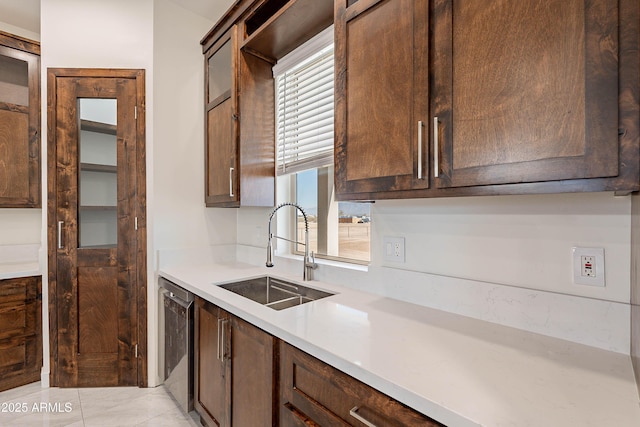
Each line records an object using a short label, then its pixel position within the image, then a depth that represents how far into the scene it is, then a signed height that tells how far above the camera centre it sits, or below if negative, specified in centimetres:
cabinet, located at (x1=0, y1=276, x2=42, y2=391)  219 -84
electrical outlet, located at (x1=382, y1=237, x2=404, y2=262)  142 -17
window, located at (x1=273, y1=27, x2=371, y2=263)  185 +38
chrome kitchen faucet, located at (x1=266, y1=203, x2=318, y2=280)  179 -29
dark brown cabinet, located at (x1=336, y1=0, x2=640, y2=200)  67 +29
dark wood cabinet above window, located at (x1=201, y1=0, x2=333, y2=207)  192 +80
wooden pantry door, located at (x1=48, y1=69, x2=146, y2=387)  220 -21
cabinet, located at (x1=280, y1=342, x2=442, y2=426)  77 -53
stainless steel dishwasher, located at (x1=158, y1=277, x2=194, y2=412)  183 -80
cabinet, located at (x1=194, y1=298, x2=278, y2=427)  119 -70
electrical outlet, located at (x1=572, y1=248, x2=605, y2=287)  92 -17
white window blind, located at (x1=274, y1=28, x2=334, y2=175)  186 +66
